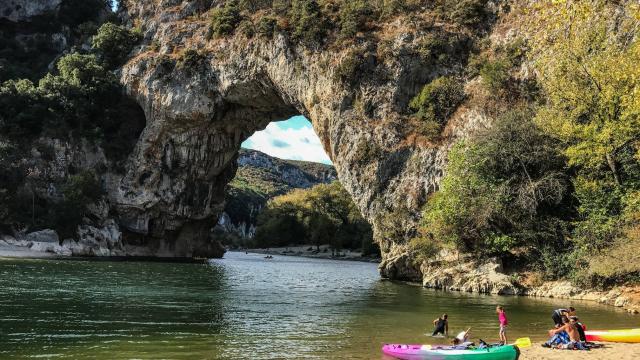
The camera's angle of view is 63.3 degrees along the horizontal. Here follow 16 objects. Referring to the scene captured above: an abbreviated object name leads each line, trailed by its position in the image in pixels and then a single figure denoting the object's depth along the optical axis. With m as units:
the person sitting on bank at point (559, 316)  18.15
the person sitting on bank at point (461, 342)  15.64
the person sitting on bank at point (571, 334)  16.69
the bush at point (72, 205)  60.94
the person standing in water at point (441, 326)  18.92
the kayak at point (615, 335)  17.77
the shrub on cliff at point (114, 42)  72.83
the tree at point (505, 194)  35.19
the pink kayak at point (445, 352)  14.76
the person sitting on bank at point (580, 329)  17.11
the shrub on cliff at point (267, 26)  58.94
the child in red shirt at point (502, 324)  17.35
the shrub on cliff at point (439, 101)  46.84
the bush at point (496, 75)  44.09
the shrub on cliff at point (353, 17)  53.50
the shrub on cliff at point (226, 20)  64.75
